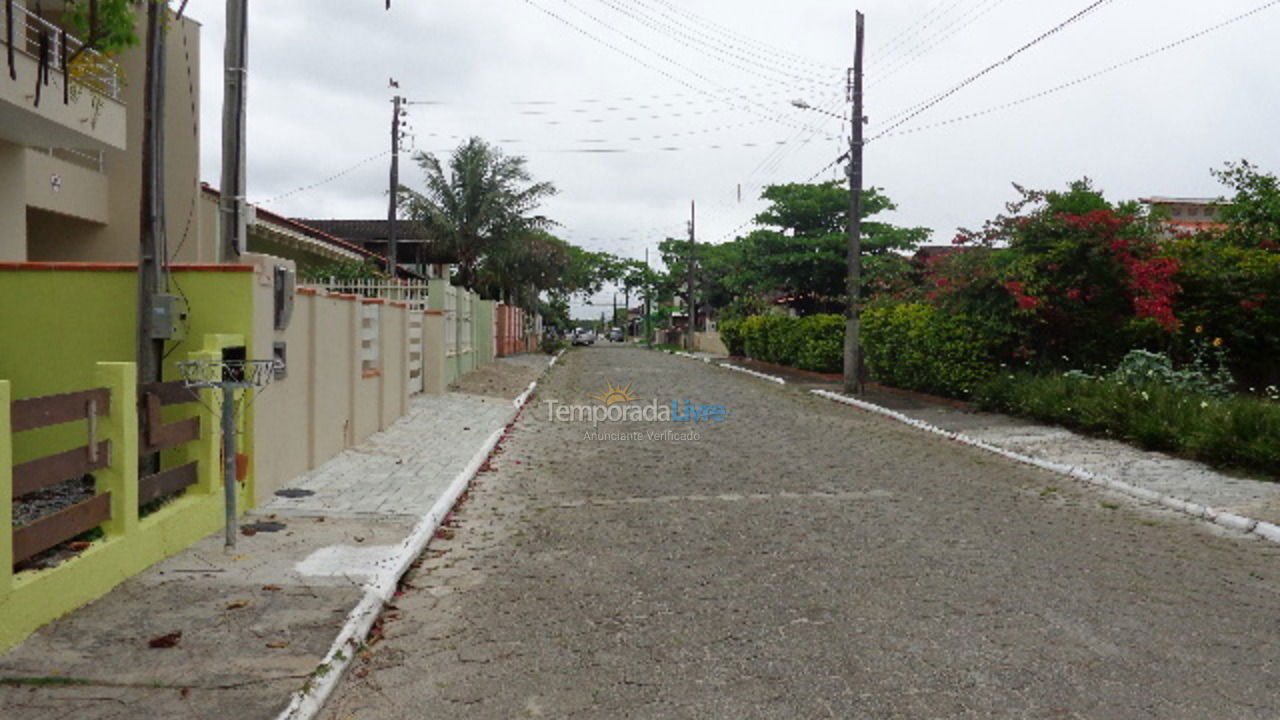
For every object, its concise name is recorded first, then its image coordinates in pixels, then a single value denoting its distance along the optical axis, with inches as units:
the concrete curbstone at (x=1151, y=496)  302.4
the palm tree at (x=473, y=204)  1470.2
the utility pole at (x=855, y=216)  864.9
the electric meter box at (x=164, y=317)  276.1
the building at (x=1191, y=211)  1631.4
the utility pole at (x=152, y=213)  271.4
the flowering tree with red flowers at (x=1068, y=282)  610.2
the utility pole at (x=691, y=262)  2294.3
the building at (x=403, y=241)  1564.5
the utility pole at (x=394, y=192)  1114.1
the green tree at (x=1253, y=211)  701.9
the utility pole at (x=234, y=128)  341.4
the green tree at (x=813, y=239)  1428.4
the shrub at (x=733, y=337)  1692.9
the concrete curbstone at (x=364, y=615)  157.6
